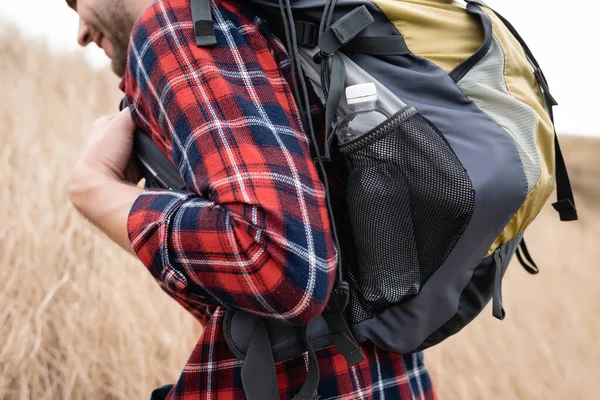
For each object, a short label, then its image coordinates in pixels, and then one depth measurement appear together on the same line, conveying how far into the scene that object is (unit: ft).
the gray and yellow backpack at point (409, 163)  2.84
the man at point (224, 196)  2.58
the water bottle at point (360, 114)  2.81
